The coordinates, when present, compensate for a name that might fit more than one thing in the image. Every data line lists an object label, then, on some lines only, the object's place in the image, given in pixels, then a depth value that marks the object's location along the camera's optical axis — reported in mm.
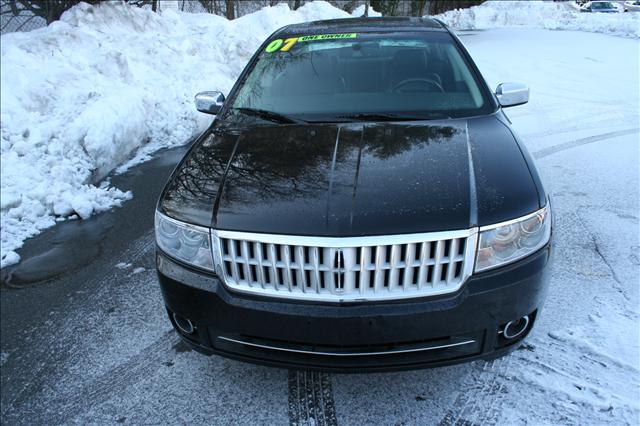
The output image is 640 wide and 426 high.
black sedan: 1981
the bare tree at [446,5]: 36562
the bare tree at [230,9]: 16328
